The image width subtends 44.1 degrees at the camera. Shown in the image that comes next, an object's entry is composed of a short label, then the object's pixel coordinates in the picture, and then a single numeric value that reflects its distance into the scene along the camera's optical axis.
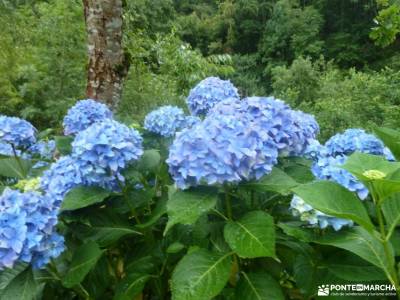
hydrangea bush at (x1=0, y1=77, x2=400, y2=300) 0.77
